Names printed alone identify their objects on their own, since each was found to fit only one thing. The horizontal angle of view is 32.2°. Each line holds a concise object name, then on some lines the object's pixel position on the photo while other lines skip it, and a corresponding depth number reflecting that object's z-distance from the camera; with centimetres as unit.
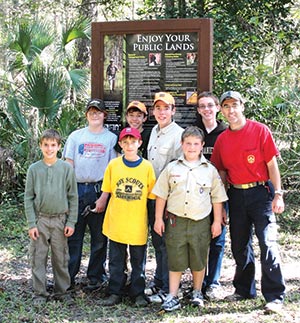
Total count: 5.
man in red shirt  468
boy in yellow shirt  485
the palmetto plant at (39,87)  800
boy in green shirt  492
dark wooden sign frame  546
